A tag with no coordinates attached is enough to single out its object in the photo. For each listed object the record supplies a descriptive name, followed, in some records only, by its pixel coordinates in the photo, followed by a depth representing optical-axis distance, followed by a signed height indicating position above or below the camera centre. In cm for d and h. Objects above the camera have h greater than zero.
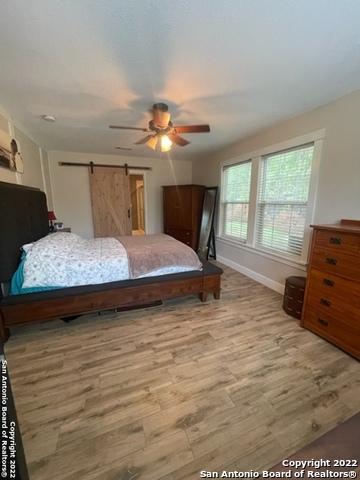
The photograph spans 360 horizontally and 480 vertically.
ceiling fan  227 +83
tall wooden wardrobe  466 -21
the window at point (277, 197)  269 +8
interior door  488 +3
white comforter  212 -67
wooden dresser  180 -78
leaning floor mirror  458 -52
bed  204 -97
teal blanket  210 -80
